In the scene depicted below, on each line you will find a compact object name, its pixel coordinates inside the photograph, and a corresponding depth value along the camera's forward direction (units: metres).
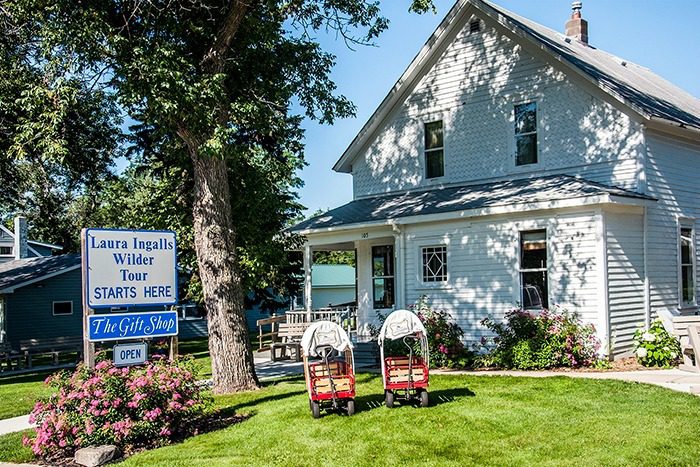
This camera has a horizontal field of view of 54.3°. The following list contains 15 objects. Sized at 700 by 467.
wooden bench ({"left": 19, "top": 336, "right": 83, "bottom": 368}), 21.78
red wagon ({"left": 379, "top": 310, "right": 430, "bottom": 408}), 9.69
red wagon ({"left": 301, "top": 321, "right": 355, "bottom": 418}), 9.38
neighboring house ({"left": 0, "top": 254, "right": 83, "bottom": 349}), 27.42
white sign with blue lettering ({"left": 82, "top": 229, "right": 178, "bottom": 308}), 9.30
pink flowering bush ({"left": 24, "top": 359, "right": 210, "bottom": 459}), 8.48
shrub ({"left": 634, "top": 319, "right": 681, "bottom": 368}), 13.27
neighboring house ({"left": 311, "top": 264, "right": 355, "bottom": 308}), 40.50
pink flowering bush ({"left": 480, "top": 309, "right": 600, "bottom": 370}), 13.21
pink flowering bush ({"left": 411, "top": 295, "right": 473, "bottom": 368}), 14.34
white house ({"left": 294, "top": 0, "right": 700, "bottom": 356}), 13.91
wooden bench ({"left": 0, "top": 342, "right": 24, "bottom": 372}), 21.30
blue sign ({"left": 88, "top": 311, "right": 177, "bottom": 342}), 9.14
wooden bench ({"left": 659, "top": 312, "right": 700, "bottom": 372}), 11.88
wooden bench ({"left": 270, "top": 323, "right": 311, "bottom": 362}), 17.70
